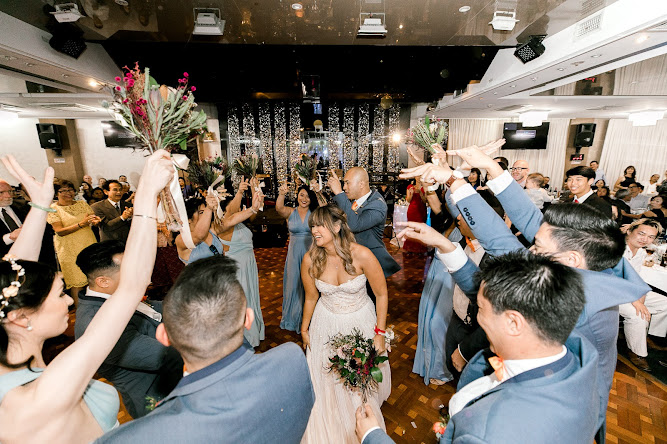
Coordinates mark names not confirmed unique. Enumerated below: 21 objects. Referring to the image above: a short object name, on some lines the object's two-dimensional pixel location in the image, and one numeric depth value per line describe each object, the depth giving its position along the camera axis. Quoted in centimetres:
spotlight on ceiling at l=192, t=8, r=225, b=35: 345
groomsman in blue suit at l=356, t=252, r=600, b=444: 73
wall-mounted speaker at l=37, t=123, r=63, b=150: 855
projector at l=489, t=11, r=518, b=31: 351
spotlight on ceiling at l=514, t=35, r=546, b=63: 425
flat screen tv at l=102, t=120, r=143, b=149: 952
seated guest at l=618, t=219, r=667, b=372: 302
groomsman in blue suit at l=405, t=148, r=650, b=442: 109
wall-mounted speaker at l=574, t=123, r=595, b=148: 1066
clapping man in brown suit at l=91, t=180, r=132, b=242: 405
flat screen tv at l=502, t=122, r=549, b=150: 1093
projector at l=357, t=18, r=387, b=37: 367
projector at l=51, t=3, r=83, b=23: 322
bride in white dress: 208
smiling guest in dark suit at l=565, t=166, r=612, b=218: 312
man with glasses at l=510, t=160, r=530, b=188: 432
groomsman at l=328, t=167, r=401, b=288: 294
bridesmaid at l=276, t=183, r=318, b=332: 347
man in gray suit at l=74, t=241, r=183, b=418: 135
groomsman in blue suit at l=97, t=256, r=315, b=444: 75
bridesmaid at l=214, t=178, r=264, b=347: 306
